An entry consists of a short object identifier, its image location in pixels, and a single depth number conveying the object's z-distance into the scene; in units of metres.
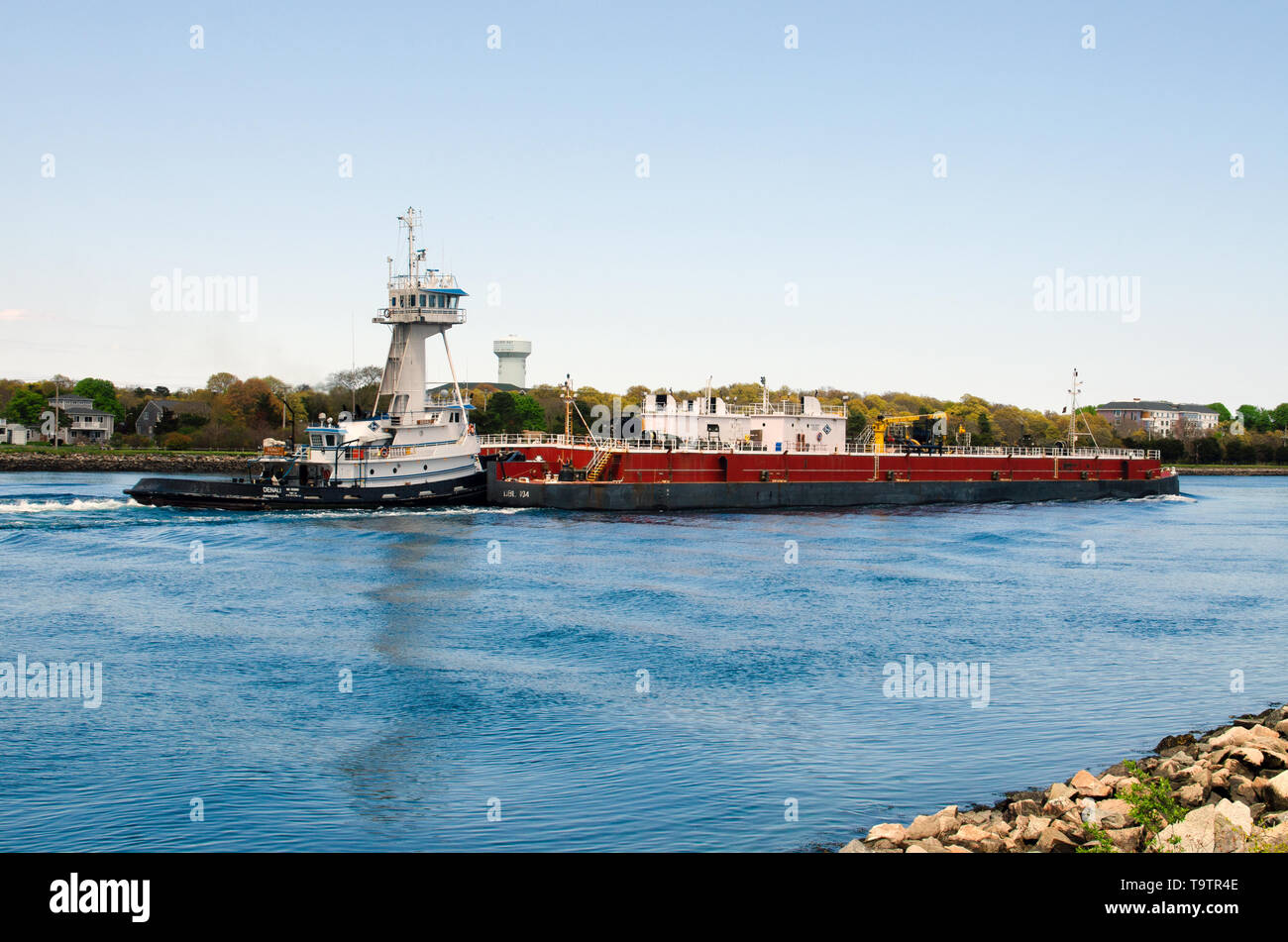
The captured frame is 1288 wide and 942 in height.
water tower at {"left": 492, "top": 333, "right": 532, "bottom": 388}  182.12
